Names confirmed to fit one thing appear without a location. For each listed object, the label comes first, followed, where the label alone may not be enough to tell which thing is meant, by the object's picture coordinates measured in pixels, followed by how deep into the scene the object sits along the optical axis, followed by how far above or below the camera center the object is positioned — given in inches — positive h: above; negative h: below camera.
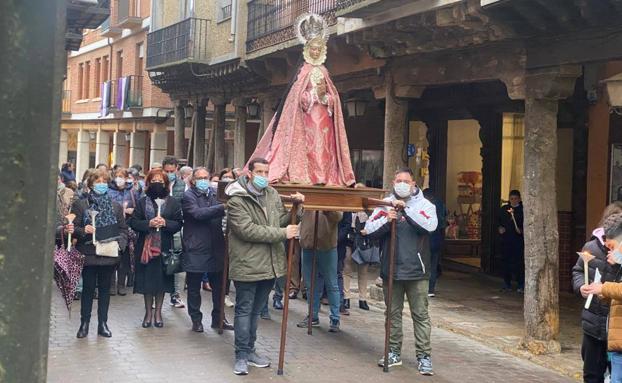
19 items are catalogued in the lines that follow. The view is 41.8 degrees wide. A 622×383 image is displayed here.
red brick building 1115.3 +133.9
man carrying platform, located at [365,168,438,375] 296.7 -16.8
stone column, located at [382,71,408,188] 477.4 +41.9
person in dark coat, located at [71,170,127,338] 325.7 -19.3
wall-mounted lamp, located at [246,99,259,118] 732.7 +77.3
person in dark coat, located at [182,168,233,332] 343.3 -19.2
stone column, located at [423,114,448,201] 660.7 +41.1
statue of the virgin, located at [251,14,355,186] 317.1 +27.2
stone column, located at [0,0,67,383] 71.3 +1.0
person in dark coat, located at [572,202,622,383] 220.1 -28.8
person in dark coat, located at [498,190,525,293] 514.0 -21.1
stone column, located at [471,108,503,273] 593.6 +21.0
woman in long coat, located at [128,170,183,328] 351.3 -18.8
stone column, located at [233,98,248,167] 777.6 +62.0
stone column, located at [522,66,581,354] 351.3 -4.5
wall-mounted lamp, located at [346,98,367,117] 607.2 +69.5
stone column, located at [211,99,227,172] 822.5 +63.7
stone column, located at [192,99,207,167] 885.2 +62.7
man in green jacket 284.5 -17.9
